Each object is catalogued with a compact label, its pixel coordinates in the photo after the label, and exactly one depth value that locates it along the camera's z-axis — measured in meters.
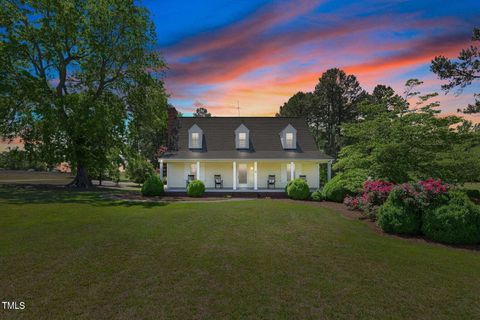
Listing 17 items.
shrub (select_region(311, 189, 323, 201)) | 20.30
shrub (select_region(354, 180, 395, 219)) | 13.36
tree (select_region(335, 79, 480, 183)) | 15.89
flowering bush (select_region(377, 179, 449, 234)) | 10.72
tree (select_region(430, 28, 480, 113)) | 19.08
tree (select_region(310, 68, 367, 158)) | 47.34
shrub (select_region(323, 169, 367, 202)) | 17.94
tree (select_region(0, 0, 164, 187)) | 22.20
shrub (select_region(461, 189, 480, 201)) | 22.51
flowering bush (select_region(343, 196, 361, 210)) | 15.51
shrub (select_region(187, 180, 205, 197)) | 22.23
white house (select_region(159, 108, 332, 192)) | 26.77
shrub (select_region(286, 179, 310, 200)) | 21.08
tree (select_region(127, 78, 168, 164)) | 26.89
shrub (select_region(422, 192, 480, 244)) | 9.73
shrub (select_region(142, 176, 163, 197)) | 21.45
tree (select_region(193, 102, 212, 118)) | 68.44
